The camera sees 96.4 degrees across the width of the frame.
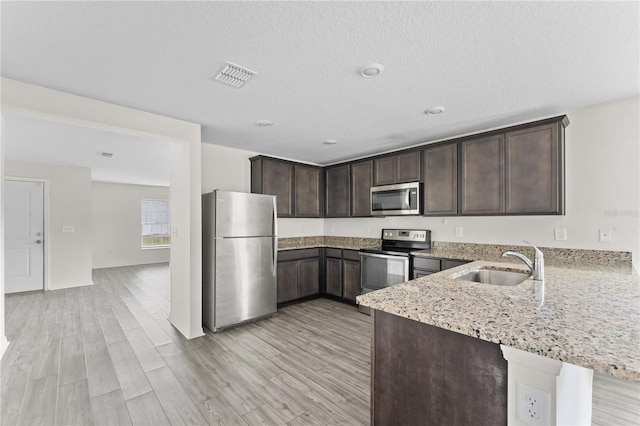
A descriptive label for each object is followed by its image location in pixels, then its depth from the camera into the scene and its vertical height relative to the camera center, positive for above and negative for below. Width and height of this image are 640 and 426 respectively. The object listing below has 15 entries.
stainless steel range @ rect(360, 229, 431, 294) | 3.63 -0.59
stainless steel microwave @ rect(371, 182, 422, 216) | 3.76 +0.20
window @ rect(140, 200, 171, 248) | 8.48 -0.26
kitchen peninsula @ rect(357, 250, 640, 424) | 0.86 -0.40
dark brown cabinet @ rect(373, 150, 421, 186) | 3.83 +0.65
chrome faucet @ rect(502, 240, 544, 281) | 1.72 -0.33
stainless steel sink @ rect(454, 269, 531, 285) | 2.13 -0.49
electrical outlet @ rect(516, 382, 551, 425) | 0.88 -0.60
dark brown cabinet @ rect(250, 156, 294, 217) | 4.25 +0.53
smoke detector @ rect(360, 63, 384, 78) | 2.00 +1.03
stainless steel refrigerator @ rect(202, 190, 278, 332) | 3.35 -0.53
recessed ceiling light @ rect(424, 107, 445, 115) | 2.76 +1.01
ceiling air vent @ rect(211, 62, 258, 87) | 2.05 +1.05
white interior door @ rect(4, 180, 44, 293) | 5.02 -0.37
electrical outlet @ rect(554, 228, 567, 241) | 2.88 -0.21
